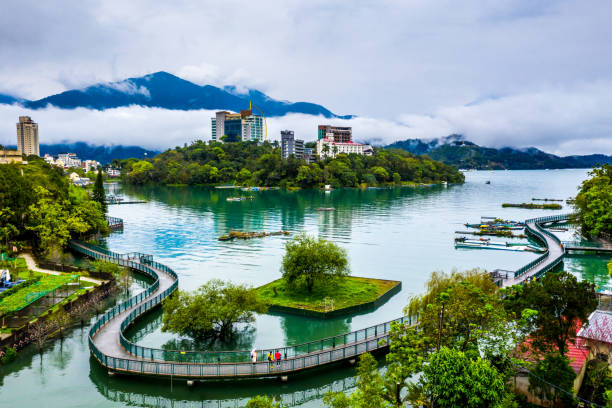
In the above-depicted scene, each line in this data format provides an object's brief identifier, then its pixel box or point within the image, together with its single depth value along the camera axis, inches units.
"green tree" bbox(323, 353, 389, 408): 799.7
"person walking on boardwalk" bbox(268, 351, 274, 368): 1192.5
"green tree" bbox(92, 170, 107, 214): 3814.0
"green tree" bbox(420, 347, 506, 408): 717.3
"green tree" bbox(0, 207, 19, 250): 2342.2
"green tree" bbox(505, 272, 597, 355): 1003.3
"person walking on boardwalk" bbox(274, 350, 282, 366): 1216.2
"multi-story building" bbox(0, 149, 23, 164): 4371.3
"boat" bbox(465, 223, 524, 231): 3656.3
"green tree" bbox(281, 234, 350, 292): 1811.0
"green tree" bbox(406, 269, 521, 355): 924.6
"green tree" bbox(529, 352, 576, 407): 876.6
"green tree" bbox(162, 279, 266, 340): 1364.4
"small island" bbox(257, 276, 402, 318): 1680.6
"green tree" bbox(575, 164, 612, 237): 2854.3
